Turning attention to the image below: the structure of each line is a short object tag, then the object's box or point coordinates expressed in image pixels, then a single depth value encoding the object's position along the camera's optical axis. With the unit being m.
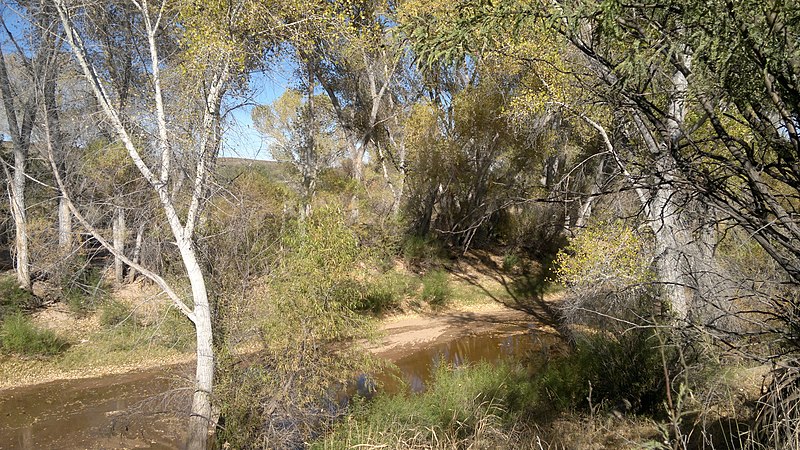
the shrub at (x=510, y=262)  23.28
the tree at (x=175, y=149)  7.04
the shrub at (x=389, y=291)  17.27
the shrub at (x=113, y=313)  14.85
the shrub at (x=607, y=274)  8.02
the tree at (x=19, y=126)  13.09
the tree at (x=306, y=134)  17.80
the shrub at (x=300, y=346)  7.87
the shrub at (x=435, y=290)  19.61
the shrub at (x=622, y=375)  7.88
